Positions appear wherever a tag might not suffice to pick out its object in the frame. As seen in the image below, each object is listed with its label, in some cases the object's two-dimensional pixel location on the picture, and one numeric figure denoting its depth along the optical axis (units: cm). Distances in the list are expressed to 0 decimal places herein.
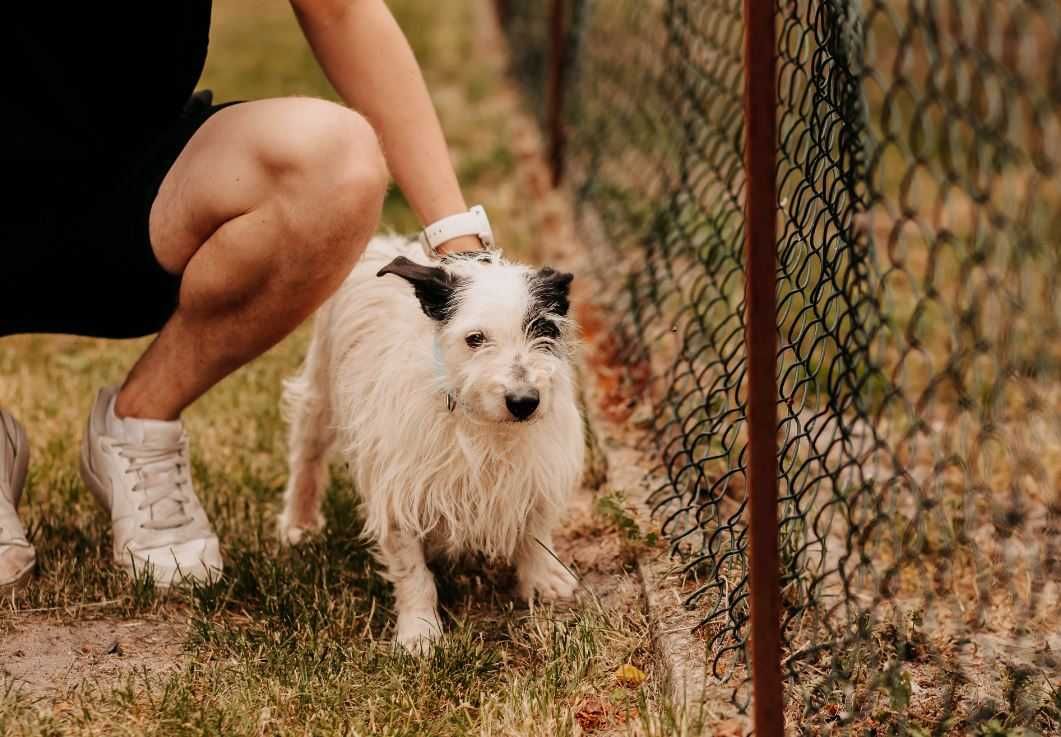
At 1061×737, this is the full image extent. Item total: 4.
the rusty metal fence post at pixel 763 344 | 179
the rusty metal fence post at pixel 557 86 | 559
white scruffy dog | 249
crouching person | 263
